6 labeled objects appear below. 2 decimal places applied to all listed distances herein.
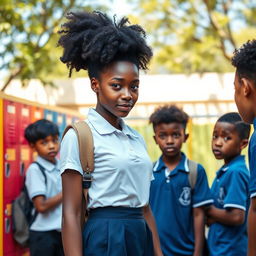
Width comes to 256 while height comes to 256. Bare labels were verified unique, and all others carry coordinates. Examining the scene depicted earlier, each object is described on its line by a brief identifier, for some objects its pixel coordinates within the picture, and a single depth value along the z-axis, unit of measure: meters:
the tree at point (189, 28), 13.52
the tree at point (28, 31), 9.27
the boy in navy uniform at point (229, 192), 4.47
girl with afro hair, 2.93
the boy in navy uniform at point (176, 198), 4.57
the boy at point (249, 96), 2.88
